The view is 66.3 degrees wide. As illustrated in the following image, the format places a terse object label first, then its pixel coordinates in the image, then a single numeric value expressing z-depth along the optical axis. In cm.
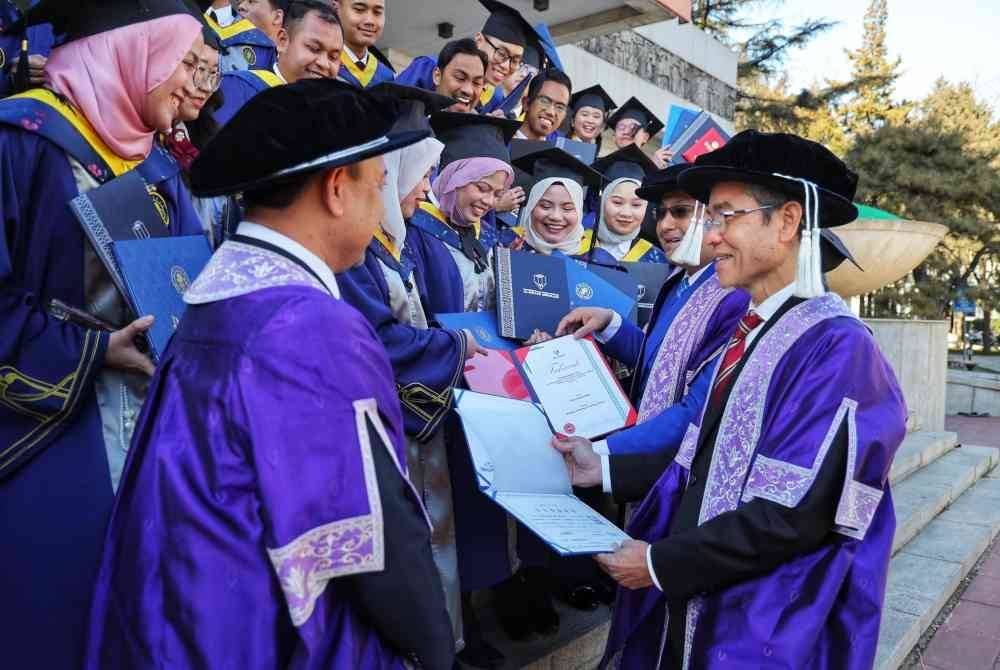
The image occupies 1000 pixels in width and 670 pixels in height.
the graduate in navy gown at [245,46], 423
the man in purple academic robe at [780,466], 192
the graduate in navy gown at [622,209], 509
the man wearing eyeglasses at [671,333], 266
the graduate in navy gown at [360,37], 493
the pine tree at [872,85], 3219
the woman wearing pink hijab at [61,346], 180
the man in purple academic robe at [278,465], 128
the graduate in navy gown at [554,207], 428
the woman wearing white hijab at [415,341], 257
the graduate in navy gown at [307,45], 390
